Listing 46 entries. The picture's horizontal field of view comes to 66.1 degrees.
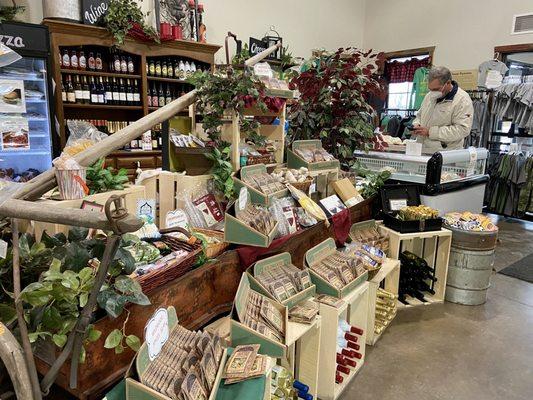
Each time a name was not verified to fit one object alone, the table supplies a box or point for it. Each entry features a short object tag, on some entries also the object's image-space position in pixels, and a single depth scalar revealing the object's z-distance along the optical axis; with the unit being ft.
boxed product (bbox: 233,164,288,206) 7.67
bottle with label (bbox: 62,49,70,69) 14.65
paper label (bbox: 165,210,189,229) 7.03
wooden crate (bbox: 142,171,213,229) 7.60
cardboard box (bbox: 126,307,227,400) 4.07
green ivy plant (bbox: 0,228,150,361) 4.01
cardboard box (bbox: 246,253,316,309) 6.64
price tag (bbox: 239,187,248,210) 7.24
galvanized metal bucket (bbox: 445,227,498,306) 11.30
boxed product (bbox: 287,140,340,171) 9.40
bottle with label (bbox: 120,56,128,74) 16.07
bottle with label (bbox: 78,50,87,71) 15.11
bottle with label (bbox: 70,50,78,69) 14.91
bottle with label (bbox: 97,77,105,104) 15.83
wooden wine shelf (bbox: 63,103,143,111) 15.19
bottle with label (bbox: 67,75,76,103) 15.06
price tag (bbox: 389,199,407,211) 11.38
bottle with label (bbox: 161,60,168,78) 17.24
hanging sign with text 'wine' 14.30
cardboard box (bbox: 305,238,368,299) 7.54
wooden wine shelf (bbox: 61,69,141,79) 14.64
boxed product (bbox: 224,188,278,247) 6.84
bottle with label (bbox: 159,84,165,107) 17.58
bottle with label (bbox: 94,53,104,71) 15.57
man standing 13.24
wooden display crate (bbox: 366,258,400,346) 9.02
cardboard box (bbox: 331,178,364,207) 10.21
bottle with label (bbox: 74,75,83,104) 15.28
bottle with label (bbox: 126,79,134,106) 16.48
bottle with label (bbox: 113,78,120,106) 16.15
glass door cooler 12.46
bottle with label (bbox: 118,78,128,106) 16.31
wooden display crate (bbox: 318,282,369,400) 7.22
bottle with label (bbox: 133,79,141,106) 16.67
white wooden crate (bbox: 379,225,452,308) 10.86
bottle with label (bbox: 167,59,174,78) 17.40
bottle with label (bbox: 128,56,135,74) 16.28
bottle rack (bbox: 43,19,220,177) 14.25
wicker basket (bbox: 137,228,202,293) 5.11
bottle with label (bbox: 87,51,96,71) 15.43
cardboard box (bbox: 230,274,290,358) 5.53
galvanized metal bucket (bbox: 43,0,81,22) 13.87
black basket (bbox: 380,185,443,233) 10.85
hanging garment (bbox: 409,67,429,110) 24.68
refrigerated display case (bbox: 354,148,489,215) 11.55
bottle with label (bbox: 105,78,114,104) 15.97
